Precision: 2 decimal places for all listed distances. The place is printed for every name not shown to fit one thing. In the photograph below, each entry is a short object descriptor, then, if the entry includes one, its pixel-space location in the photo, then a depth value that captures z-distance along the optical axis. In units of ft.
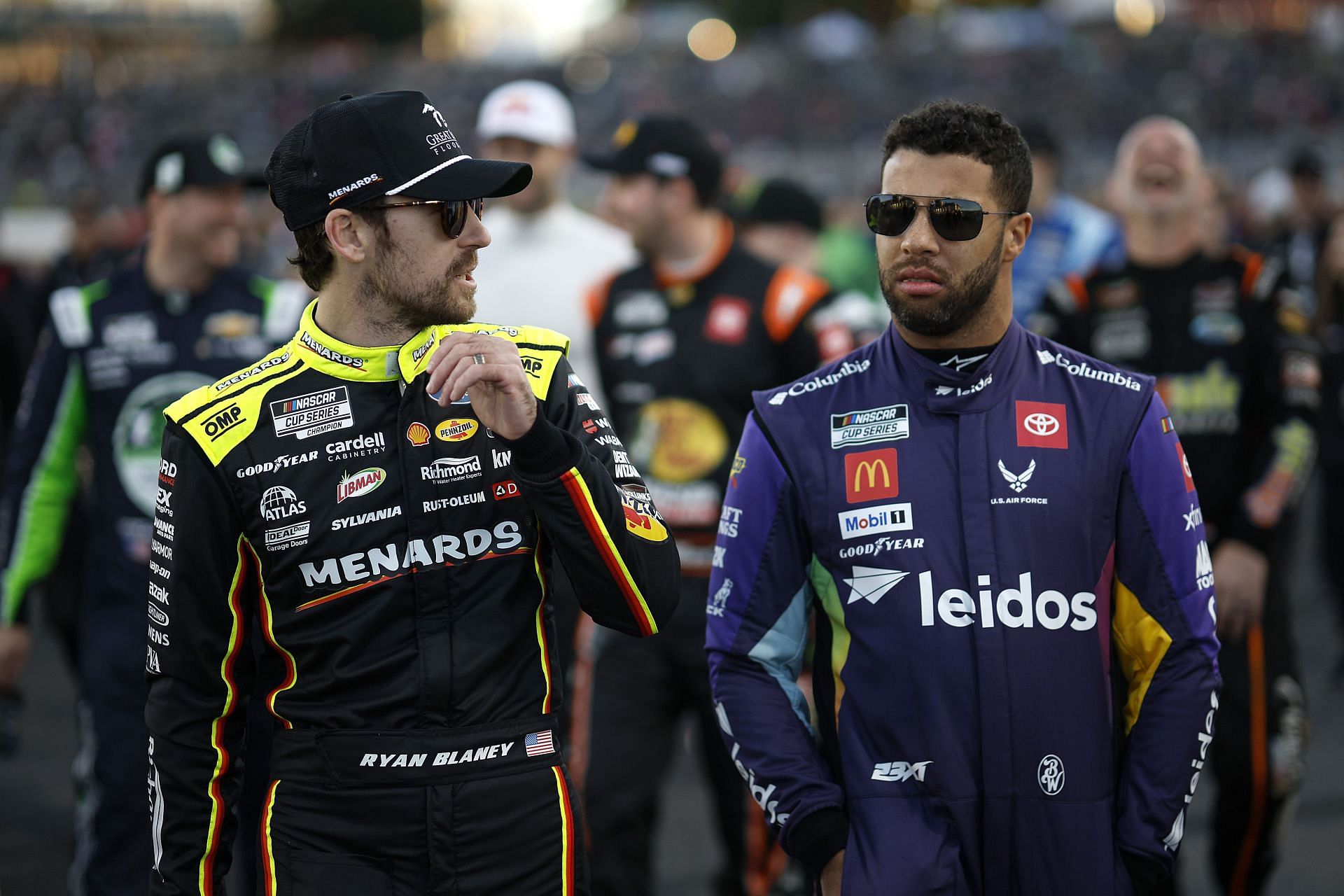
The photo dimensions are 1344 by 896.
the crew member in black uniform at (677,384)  29.96
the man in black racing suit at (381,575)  16.21
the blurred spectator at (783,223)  46.68
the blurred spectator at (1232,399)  28.50
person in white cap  34.55
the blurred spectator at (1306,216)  77.87
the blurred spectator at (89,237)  82.69
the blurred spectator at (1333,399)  55.57
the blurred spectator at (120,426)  27.55
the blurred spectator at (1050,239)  44.91
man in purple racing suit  17.47
